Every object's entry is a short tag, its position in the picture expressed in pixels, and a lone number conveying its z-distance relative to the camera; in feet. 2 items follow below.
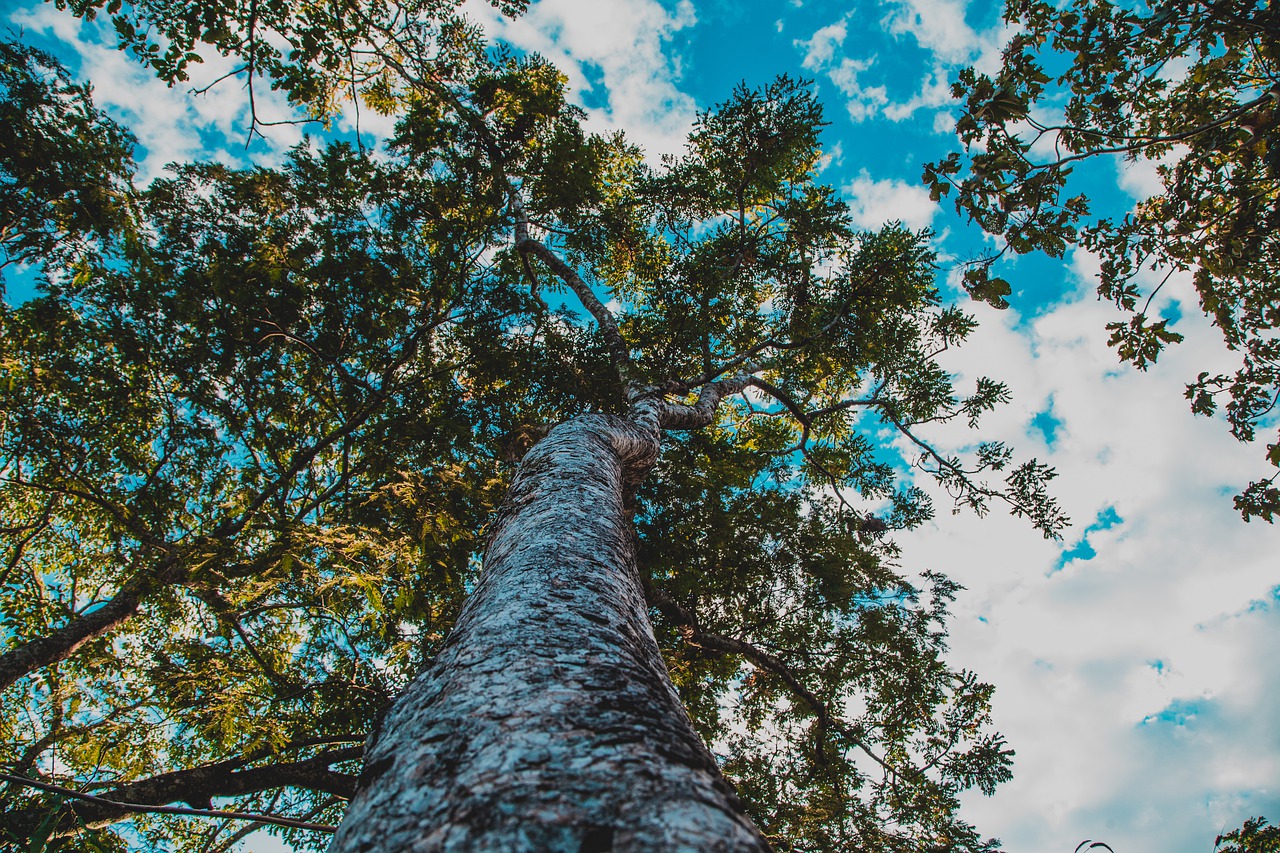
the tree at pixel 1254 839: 9.34
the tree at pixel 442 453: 15.69
